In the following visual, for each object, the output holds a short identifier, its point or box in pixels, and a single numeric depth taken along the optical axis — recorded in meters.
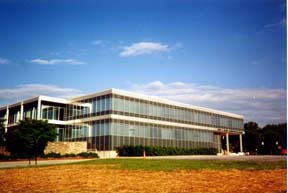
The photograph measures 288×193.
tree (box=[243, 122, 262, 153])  53.38
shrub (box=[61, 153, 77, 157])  25.42
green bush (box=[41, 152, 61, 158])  24.06
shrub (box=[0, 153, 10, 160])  22.75
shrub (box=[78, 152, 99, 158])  25.92
